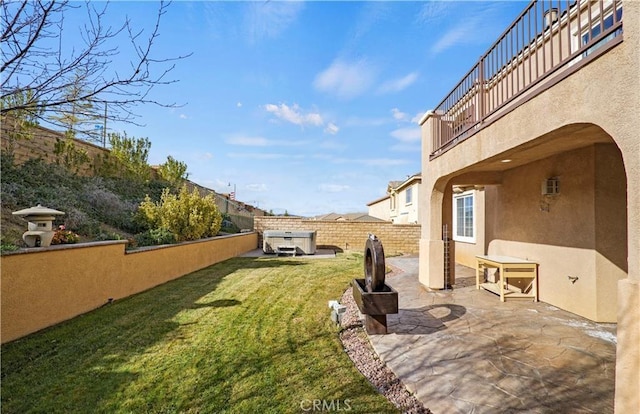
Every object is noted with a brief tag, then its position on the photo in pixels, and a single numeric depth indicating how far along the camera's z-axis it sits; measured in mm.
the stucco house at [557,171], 2289
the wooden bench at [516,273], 6547
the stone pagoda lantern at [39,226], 4973
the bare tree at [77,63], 2602
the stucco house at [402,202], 17828
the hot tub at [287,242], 14766
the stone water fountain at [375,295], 4586
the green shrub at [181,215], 9508
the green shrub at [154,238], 8641
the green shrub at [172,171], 15719
